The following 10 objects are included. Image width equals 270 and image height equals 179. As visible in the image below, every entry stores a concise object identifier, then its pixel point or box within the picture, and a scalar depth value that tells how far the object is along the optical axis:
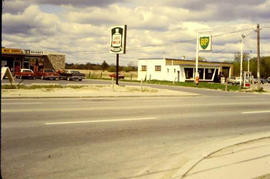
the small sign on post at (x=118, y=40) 29.31
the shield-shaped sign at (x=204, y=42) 39.59
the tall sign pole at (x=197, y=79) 38.89
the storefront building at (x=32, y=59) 49.94
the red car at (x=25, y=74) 41.24
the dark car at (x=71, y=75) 43.97
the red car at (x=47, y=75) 42.91
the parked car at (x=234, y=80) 49.37
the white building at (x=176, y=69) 54.75
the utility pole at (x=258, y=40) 35.94
